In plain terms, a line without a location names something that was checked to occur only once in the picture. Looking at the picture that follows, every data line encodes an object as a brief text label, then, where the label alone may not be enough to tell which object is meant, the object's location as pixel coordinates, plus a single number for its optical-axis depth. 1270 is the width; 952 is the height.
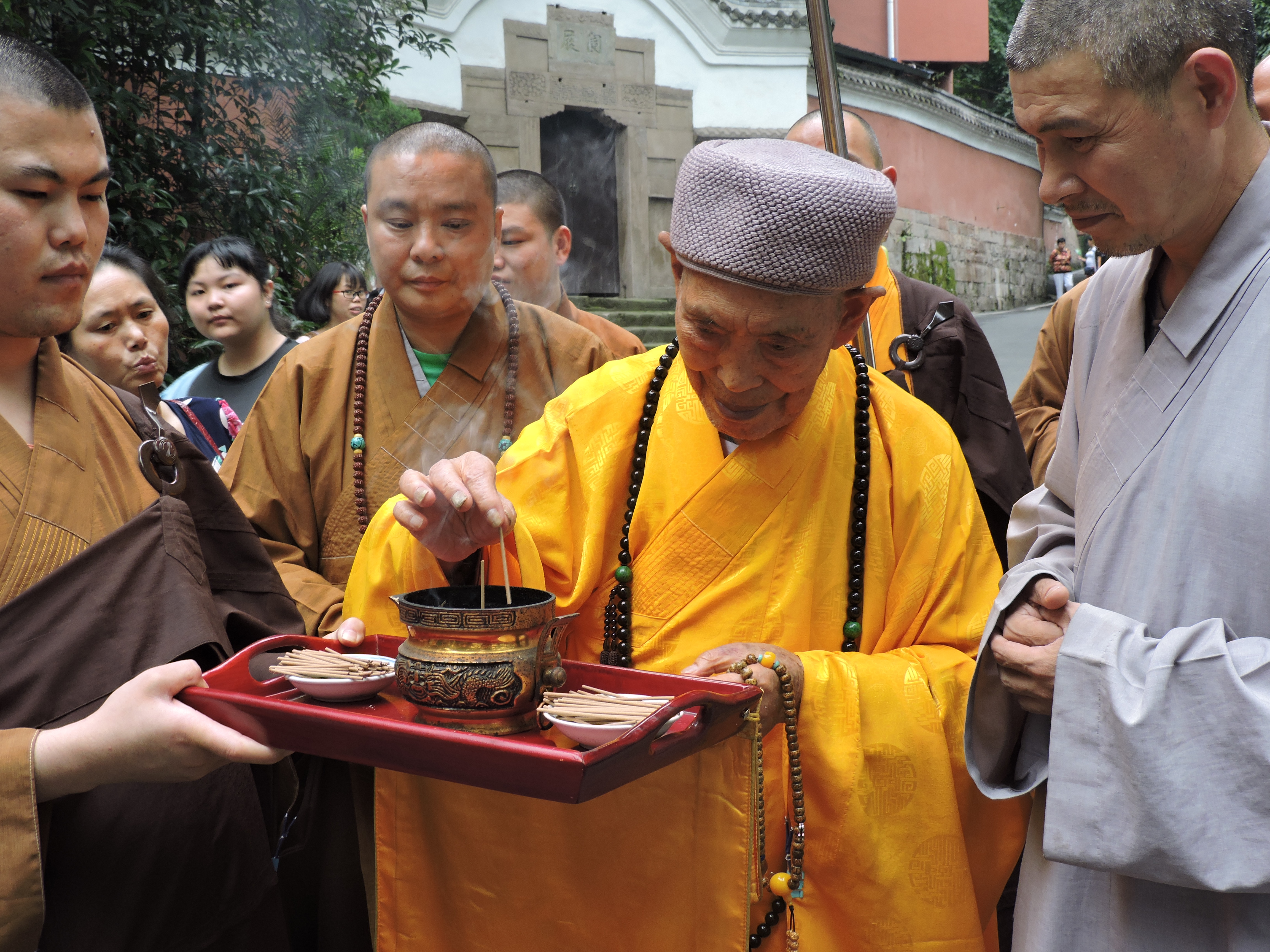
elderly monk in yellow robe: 1.75
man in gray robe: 1.45
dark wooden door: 12.99
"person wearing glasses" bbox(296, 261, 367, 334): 6.04
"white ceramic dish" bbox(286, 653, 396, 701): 1.65
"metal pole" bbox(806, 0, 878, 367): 2.54
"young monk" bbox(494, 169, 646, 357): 4.45
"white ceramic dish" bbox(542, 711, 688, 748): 1.42
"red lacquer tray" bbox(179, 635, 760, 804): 1.36
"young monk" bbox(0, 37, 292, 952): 1.56
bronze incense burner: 1.56
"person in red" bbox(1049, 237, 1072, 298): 19.19
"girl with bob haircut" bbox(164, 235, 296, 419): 4.49
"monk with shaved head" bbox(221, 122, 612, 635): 2.70
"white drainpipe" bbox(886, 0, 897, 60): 17.45
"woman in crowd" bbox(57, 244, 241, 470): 3.69
